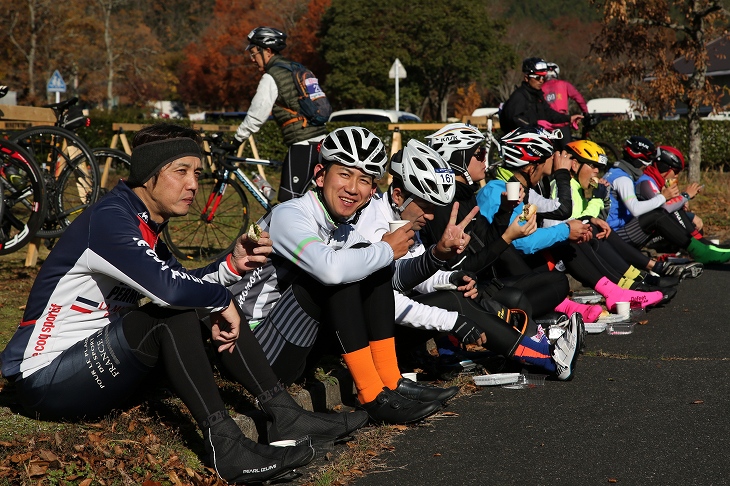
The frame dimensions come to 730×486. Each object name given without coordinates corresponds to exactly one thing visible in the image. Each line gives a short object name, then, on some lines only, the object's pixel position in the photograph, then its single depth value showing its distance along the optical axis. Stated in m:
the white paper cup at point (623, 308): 7.87
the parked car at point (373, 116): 34.91
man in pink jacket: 12.35
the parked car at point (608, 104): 49.03
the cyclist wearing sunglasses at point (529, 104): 10.87
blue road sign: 23.57
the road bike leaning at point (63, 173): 8.30
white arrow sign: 28.52
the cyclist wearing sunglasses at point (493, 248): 6.24
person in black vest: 8.97
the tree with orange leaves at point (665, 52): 16.91
